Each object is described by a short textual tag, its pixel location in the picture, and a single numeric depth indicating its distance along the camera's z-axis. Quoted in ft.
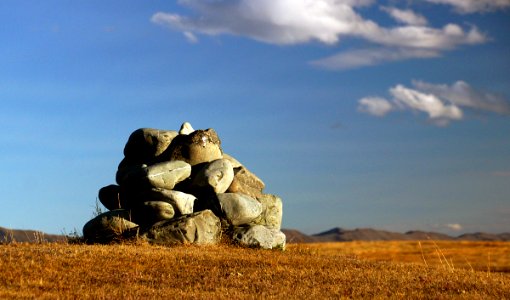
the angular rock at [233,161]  89.10
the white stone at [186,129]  89.25
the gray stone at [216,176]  79.20
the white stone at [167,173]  78.38
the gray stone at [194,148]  84.07
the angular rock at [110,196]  84.17
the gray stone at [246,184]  83.15
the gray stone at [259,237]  74.84
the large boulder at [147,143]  85.92
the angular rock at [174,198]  76.64
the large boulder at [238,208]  76.59
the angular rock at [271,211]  83.30
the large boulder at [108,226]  74.74
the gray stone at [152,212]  75.56
